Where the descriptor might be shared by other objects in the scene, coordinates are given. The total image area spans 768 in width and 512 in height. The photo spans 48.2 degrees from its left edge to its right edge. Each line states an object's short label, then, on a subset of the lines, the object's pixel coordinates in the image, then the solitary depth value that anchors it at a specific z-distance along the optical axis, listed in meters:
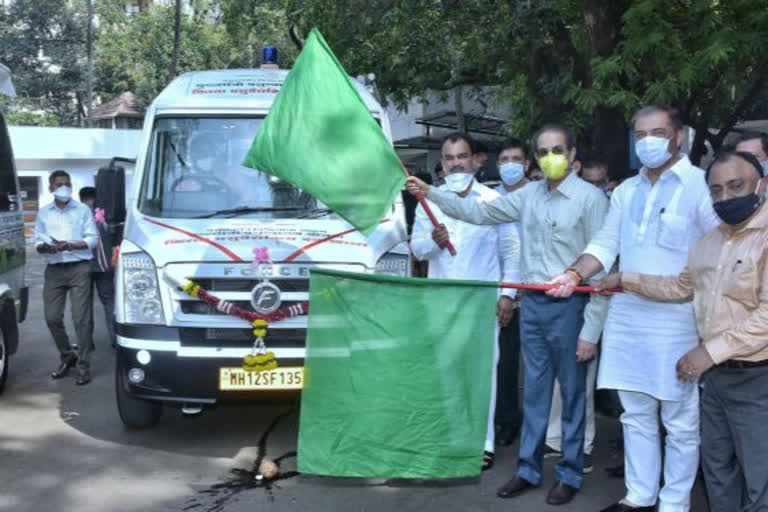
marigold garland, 5.53
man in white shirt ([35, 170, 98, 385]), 8.02
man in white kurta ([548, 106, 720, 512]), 4.27
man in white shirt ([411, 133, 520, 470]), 5.51
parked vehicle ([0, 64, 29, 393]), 7.51
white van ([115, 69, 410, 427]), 5.60
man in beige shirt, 3.64
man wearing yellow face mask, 4.81
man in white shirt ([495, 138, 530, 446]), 6.16
